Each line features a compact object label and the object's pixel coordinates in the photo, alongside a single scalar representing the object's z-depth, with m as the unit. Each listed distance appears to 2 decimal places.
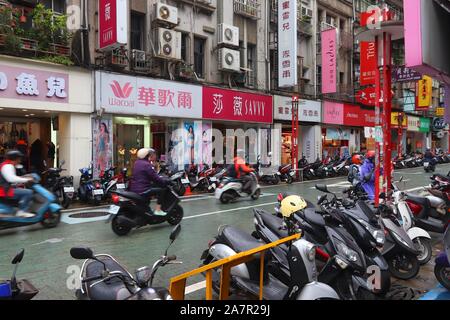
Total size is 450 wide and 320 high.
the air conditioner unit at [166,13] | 15.63
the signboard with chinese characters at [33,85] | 11.59
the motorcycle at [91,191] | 11.52
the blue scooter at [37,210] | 7.84
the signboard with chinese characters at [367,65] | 21.41
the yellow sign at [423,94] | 28.61
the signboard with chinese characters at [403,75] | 11.26
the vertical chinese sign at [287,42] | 19.84
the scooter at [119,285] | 2.66
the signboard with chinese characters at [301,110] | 21.89
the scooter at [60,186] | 10.78
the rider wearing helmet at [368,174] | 9.60
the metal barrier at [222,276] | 3.07
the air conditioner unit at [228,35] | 18.48
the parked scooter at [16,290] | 3.15
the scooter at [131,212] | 7.54
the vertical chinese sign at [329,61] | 22.78
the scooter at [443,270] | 4.87
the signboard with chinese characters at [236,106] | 18.00
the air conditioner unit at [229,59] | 18.44
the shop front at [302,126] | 22.14
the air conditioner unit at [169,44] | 15.58
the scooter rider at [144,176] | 7.93
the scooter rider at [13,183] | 7.76
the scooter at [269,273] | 3.36
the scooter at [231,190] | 11.72
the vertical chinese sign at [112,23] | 13.01
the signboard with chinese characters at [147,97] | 14.15
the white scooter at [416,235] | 5.88
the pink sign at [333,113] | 25.73
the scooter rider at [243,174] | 12.24
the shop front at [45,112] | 11.84
